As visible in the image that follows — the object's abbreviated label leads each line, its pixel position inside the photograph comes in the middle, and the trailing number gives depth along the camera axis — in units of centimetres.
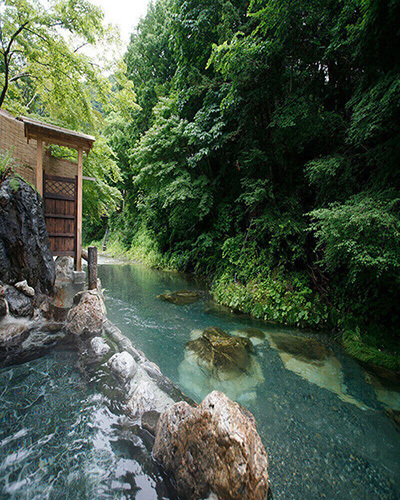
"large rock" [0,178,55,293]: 461
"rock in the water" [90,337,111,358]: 422
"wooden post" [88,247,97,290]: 607
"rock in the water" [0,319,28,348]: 428
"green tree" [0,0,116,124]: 613
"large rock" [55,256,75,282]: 795
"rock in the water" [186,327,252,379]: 397
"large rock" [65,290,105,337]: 496
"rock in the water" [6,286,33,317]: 460
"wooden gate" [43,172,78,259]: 582
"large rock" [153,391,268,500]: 175
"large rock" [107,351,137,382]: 348
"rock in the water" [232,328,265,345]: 504
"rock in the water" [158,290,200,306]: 773
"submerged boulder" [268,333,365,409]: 366
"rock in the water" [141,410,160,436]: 266
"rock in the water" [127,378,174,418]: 293
